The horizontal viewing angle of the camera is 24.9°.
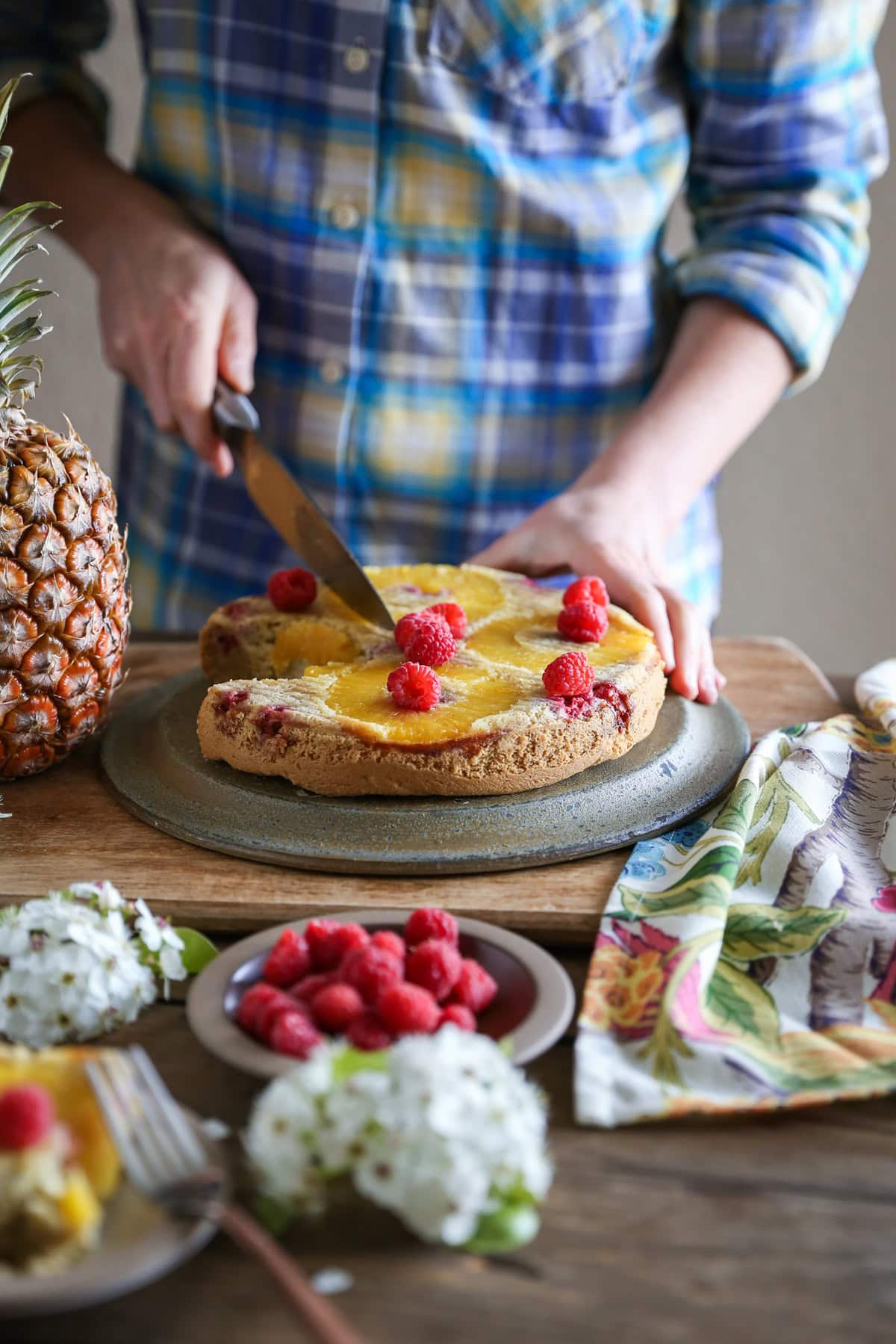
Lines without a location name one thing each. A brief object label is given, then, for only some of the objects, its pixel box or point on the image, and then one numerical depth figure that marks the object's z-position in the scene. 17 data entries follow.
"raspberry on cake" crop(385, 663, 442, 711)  0.89
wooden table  0.63
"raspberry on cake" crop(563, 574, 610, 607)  0.99
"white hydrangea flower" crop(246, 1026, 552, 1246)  0.63
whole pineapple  0.88
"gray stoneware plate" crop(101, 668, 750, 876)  0.85
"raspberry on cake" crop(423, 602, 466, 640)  0.98
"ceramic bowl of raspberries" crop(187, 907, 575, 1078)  0.69
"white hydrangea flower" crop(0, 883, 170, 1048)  0.73
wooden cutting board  0.82
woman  1.14
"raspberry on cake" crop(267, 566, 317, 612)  1.02
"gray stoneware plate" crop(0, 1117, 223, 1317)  0.60
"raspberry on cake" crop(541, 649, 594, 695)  0.90
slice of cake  0.63
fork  0.61
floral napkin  0.71
